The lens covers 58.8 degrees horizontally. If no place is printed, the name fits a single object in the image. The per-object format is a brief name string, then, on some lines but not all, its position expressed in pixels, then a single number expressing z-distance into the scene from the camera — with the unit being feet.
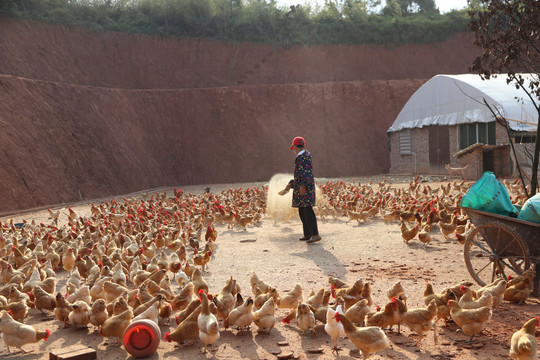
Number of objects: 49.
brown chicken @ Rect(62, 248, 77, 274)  33.71
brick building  87.97
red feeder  19.26
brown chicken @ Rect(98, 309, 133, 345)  20.58
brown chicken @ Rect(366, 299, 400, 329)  20.01
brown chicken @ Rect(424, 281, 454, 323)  21.03
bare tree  28.63
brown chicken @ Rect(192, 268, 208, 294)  26.25
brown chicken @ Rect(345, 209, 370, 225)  50.37
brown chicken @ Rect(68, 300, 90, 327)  22.70
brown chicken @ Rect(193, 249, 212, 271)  32.83
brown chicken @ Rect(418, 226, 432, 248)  37.73
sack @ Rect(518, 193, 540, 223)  23.54
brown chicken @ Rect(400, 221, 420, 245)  38.81
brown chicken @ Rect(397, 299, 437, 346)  19.53
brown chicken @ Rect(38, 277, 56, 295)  26.92
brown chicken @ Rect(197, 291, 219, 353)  19.54
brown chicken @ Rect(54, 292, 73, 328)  23.44
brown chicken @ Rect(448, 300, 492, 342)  19.24
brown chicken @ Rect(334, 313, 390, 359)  17.44
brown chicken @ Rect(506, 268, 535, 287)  23.03
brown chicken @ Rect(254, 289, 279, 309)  22.95
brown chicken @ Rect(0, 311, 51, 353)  20.22
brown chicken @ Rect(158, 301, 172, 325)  22.67
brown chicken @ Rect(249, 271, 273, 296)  25.70
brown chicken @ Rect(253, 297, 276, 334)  21.52
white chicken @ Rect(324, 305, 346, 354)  19.12
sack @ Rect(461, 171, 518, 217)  26.02
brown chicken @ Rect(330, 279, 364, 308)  22.76
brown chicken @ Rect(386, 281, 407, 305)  23.11
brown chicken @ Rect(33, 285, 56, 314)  25.04
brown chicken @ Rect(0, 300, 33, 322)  22.90
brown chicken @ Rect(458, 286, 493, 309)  20.45
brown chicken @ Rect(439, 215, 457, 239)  39.34
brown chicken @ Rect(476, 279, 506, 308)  21.79
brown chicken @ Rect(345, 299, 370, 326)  20.75
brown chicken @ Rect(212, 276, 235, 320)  22.35
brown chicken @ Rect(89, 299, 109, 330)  22.03
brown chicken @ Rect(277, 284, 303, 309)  23.72
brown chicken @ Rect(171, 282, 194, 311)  24.12
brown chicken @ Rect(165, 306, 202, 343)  20.17
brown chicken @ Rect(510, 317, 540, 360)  15.70
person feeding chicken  40.70
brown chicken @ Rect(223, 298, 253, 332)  21.47
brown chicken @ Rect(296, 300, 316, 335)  20.92
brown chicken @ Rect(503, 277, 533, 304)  23.12
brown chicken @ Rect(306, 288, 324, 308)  22.52
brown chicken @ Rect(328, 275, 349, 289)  25.54
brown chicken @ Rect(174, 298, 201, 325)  21.63
